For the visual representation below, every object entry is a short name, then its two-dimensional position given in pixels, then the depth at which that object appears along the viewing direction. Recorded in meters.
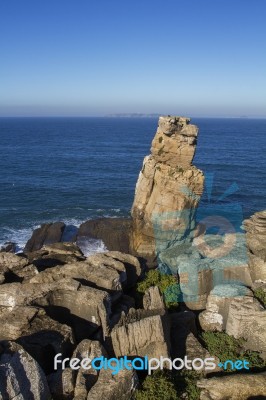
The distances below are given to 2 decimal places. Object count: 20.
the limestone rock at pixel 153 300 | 13.87
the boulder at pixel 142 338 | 11.27
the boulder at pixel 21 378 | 8.62
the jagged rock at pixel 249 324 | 12.96
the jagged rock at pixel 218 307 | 14.55
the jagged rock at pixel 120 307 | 14.03
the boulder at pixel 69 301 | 13.74
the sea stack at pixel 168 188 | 37.22
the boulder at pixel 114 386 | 9.51
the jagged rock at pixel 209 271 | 16.88
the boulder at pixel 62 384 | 9.89
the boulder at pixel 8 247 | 37.37
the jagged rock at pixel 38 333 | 12.02
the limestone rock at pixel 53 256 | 20.69
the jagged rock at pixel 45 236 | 38.47
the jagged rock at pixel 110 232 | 39.50
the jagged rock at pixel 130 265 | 18.55
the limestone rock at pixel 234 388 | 10.27
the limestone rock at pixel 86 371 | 9.81
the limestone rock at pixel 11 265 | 17.64
